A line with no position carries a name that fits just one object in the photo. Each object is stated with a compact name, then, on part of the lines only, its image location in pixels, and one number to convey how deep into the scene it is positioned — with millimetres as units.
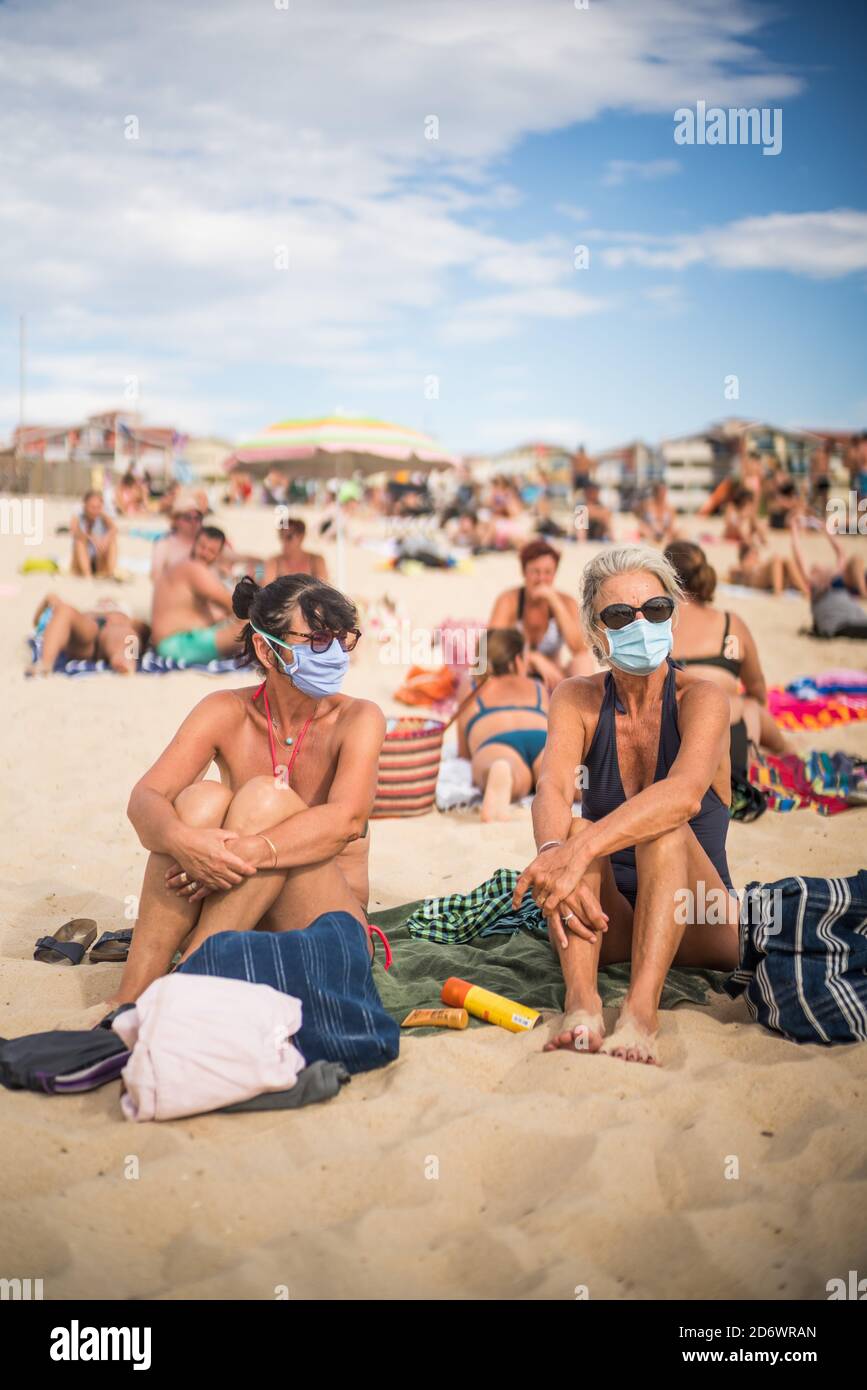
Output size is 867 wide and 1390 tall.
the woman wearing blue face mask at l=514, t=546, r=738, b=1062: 2990
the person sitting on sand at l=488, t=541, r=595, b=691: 6852
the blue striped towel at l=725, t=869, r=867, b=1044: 2895
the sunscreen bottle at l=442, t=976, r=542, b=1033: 3076
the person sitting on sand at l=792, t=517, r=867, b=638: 10906
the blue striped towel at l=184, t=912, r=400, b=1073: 2764
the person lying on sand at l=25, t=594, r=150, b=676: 8602
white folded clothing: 2543
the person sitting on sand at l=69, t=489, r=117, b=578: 12828
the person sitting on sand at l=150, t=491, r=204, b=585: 9266
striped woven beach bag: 5492
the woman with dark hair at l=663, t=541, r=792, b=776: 5684
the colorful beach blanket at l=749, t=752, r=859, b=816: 5641
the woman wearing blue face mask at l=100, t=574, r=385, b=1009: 2990
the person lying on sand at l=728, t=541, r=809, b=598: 13461
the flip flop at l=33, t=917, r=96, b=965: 3602
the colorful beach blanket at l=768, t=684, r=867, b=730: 7688
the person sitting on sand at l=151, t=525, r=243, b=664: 8742
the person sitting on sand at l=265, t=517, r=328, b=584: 9195
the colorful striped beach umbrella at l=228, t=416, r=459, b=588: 9914
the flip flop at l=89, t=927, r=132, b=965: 3609
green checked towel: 3311
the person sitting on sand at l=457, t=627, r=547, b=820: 5703
